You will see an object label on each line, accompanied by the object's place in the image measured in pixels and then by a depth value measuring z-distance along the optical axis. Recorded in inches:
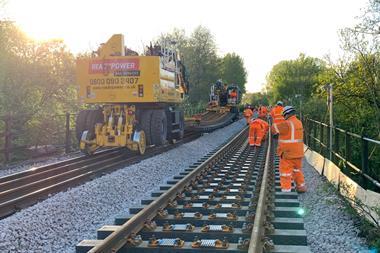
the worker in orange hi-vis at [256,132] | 614.9
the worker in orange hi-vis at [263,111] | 948.6
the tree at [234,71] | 3799.2
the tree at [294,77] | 3325.1
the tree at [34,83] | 663.8
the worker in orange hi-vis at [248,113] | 1011.3
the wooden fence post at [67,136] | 602.2
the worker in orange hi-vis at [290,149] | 309.7
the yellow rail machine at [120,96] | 546.6
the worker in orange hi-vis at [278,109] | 565.3
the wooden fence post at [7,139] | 514.6
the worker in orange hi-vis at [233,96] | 1651.6
